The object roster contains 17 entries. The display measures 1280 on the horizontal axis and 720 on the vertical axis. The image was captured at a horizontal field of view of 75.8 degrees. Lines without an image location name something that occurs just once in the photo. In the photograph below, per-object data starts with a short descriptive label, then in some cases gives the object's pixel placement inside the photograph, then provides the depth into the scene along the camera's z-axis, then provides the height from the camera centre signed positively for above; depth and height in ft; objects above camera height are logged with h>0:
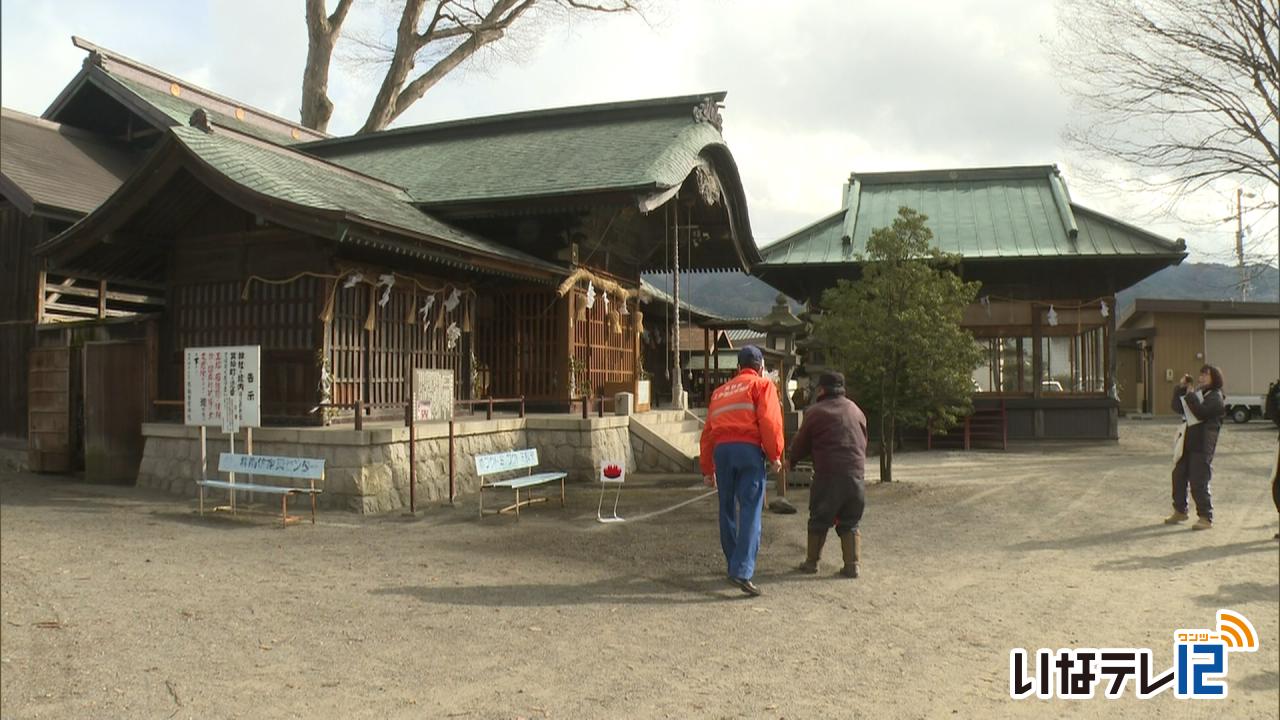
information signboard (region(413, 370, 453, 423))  36.09 -0.82
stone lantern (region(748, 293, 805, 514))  46.96 +2.15
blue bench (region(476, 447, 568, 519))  31.45 -3.55
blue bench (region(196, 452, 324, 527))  30.25 -3.38
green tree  40.19 +1.84
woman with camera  29.17 -2.56
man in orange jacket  21.50 -2.21
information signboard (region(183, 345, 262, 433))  32.42 -0.33
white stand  31.83 -5.57
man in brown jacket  22.90 -2.64
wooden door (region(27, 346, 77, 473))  43.16 -1.77
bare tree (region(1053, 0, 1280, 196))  48.37 +17.97
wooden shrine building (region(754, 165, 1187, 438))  64.49 +6.30
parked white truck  83.71 +1.22
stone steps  45.75 -4.22
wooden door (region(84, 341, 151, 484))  39.83 -1.38
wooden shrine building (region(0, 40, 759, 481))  35.47 +6.56
